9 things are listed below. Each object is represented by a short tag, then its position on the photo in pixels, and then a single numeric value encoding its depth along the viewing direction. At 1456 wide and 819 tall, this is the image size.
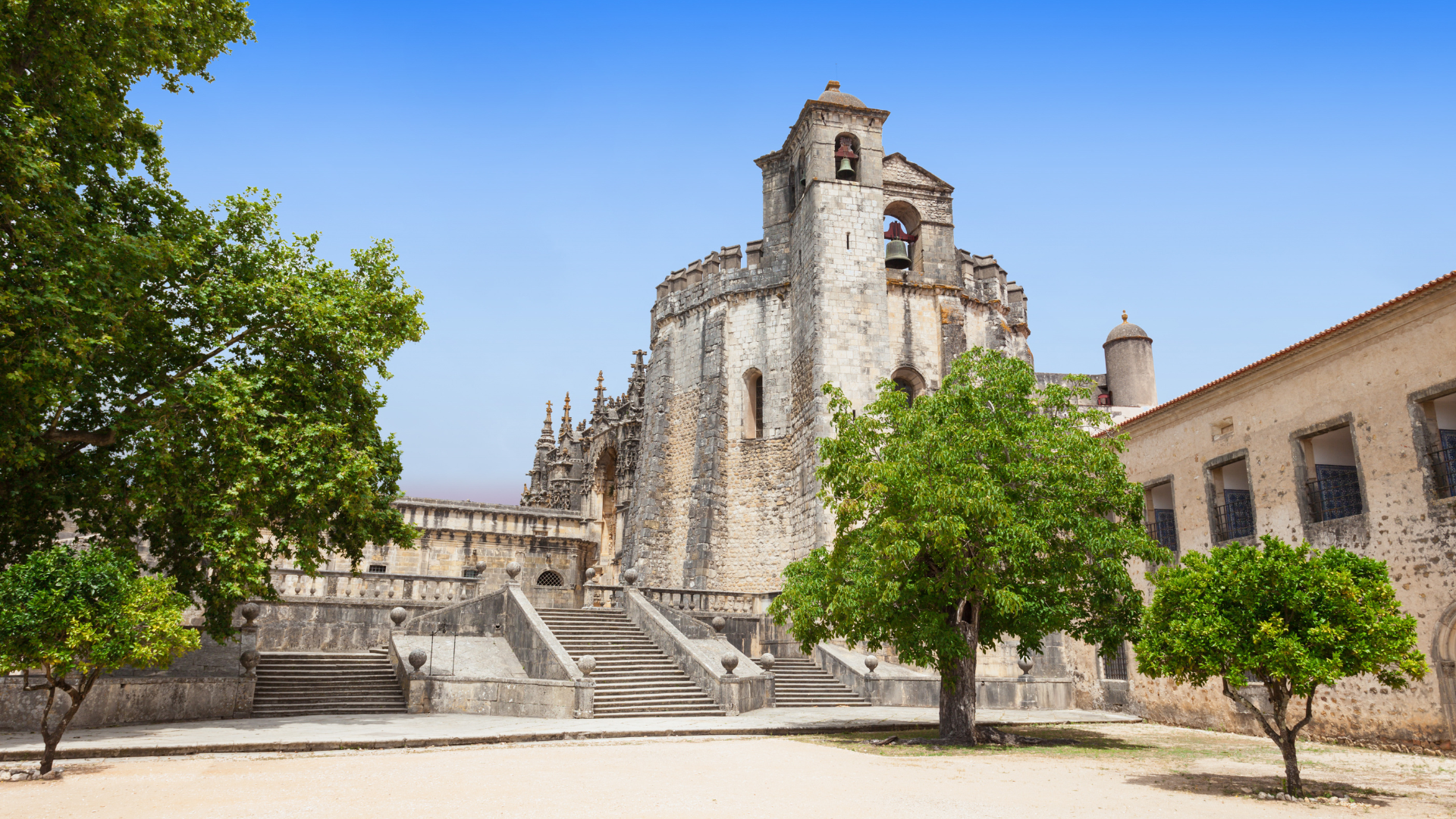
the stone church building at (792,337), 26.73
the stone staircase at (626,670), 15.76
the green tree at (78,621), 8.37
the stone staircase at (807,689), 18.41
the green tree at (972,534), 12.49
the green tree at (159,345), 10.76
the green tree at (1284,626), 8.17
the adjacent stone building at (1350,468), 12.16
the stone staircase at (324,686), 14.89
